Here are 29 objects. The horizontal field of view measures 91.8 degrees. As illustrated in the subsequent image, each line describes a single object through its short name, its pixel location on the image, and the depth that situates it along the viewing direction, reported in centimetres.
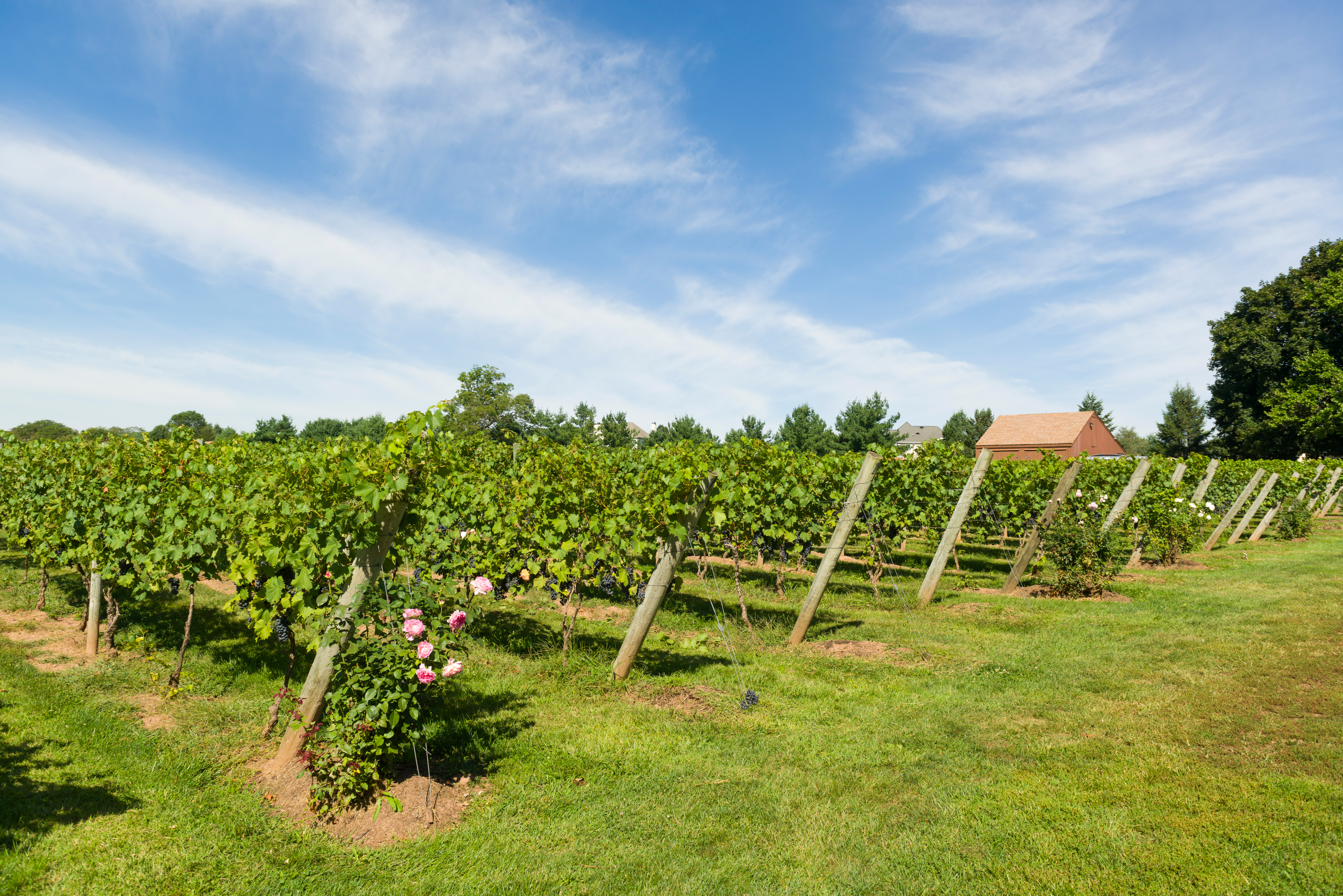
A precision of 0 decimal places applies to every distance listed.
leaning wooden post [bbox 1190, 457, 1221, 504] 1490
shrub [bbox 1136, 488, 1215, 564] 1234
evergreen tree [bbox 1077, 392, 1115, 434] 6594
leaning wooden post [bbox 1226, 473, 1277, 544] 1670
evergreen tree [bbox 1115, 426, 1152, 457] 9469
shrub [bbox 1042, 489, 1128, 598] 961
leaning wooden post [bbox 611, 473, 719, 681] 574
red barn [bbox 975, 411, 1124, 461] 4766
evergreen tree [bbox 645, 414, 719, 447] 3931
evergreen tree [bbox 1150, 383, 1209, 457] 5256
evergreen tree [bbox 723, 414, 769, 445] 4019
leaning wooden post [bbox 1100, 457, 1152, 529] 1140
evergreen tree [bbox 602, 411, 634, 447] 4272
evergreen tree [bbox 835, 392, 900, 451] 3644
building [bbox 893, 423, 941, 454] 7862
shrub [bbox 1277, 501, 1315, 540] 1764
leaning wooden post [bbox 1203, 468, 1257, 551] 1548
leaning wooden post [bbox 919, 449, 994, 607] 934
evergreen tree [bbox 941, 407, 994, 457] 6425
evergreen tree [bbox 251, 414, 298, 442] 5125
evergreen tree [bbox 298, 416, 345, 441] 5534
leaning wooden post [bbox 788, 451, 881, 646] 693
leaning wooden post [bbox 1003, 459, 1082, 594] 1033
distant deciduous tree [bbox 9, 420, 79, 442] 7331
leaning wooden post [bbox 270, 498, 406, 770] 371
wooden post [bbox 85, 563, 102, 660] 614
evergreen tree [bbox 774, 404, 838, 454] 3719
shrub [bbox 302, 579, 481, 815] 333
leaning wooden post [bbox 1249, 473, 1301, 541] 1750
